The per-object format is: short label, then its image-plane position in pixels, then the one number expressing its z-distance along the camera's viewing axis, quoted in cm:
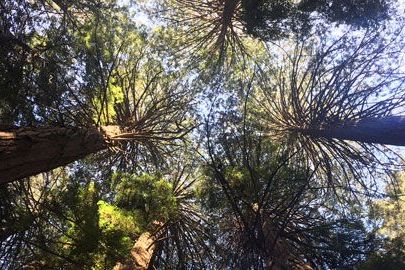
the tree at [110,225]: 680
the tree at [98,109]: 564
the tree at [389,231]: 743
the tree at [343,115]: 854
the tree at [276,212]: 794
